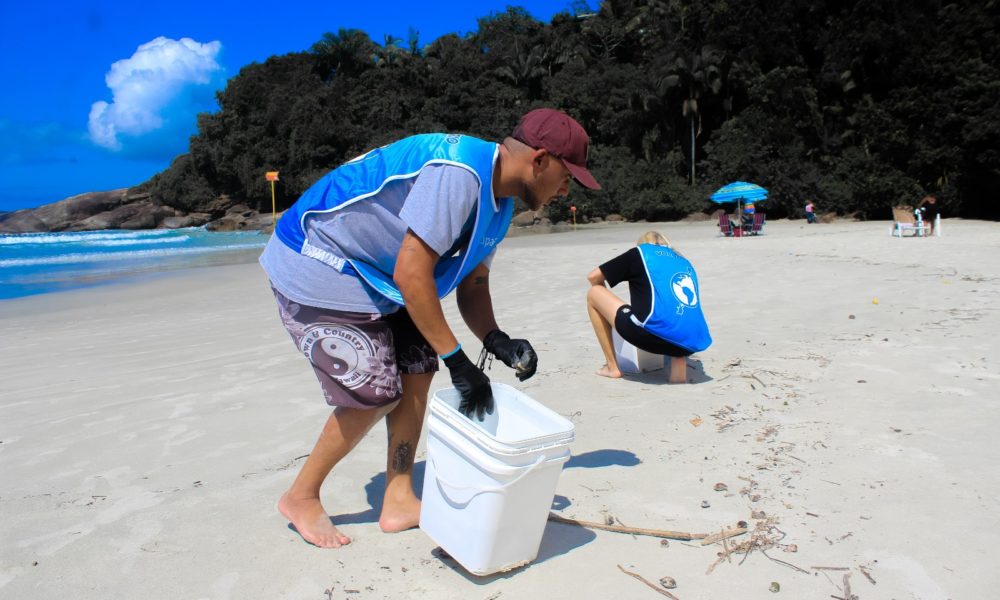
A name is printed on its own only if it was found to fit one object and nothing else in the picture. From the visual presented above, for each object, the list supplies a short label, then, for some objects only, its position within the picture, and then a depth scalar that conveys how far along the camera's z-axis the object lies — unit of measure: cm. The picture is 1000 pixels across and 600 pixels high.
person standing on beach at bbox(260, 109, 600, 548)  234
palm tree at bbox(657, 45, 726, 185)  3806
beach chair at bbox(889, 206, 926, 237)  1591
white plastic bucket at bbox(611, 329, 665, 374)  500
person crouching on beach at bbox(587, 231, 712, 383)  458
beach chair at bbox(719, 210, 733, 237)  2182
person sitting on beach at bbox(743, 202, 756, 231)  2191
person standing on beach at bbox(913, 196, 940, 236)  1642
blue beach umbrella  2486
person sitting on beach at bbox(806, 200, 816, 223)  2845
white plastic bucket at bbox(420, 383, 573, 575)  220
